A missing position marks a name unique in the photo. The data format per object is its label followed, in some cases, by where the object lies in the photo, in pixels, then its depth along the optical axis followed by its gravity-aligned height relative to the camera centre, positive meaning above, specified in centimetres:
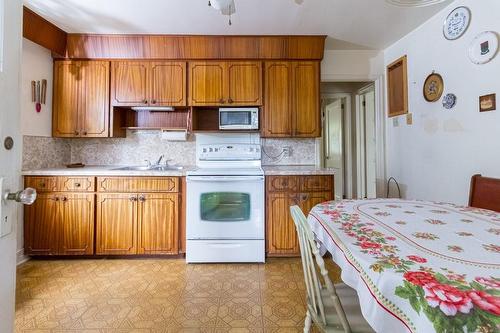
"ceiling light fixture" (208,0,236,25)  169 +113
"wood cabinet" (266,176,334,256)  257 -29
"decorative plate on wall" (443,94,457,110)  213 +60
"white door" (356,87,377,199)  383 +46
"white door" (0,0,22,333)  67 +8
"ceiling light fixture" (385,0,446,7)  134 +91
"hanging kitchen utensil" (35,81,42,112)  260 +79
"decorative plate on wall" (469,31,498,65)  180 +90
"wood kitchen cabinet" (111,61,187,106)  280 +99
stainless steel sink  293 +7
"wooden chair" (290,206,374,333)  87 -52
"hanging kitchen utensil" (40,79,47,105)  265 +87
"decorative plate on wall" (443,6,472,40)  200 +121
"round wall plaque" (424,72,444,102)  227 +77
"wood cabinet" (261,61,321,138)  282 +82
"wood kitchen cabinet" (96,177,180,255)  252 -39
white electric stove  249 -42
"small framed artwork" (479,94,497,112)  181 +50
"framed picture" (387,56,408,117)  275 +97
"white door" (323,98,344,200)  456 +61
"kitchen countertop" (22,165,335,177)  248 +1
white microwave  280 +60
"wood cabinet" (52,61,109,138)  280 +82
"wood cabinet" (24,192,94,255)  250 -50
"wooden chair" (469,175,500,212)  163 -15
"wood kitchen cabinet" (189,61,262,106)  280 +100
